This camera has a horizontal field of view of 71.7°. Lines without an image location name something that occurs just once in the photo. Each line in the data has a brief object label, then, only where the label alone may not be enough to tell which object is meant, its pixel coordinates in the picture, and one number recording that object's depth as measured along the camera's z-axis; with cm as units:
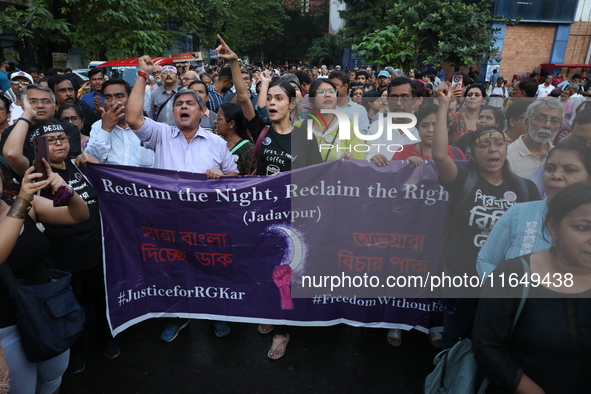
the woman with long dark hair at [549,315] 166
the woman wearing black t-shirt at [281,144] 337
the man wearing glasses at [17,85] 704
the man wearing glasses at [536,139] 334
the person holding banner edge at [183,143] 335
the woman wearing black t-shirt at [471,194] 260
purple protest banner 299
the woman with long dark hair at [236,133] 386
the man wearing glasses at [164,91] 647
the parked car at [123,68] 1148
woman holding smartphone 187
